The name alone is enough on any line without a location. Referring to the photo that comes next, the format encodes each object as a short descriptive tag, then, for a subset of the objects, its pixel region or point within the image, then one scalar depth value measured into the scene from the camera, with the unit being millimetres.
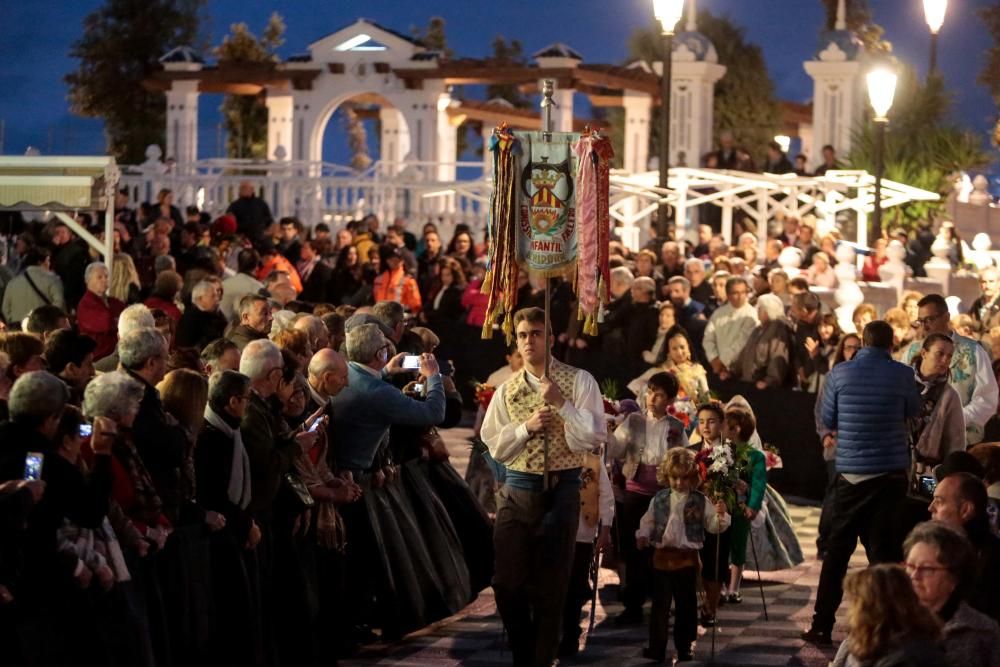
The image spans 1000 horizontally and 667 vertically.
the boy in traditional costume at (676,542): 12273
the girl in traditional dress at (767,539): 14202
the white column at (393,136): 38812
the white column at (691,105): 36625
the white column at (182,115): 37875
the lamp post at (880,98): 24469
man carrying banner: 11352
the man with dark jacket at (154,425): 9758
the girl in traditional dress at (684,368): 15984
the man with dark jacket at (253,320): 14148
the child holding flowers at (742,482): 13406
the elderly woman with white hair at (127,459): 9438
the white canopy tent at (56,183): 18281
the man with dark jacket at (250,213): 27734
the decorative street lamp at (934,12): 28266
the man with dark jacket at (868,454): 12656
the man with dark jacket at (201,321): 16359
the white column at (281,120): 37781
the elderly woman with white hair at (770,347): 18812
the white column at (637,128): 36719
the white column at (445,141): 34812
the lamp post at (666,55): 22141
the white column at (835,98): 36625
